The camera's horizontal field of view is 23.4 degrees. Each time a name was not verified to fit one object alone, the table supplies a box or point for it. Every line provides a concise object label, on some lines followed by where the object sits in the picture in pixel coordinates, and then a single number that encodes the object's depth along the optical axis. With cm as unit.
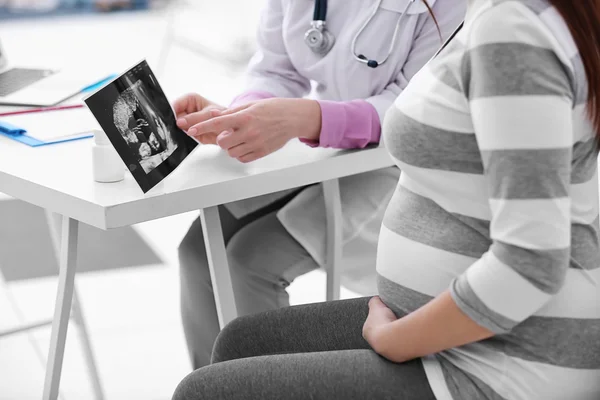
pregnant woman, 159
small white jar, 194
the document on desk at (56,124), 217
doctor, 208
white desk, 189
